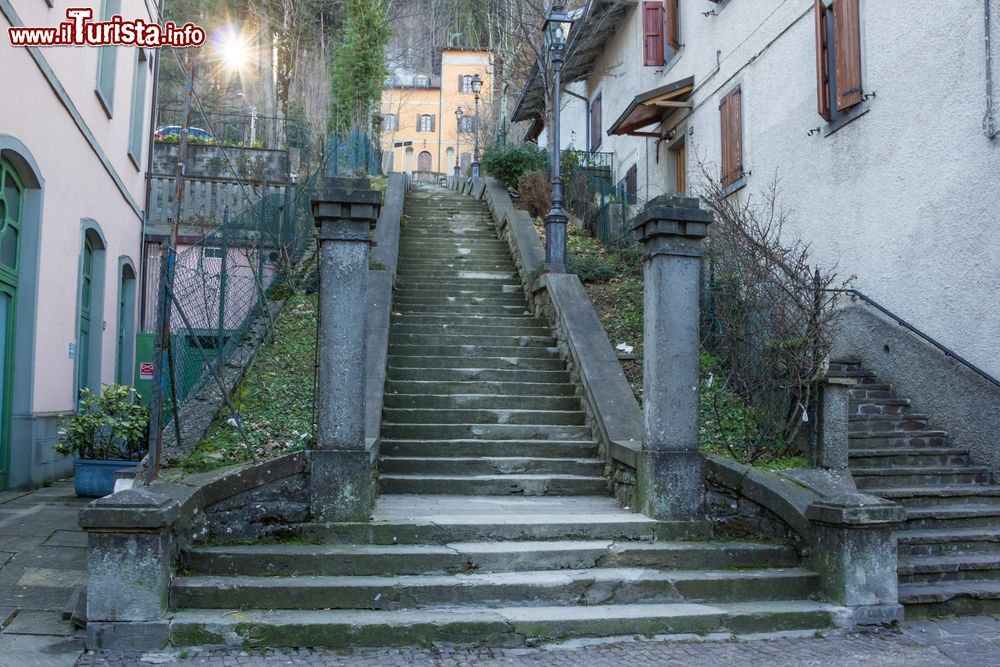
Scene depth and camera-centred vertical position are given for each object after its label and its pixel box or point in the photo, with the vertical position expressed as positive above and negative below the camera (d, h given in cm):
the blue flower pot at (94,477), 830 -89
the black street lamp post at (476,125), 2322 +1044
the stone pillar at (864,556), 520 -105
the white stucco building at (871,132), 751 +319
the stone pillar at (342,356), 548 +26
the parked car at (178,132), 1859 +643
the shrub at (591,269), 1180 +189
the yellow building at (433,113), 5044 +1950
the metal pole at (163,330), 554 +46
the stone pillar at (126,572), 446 -103
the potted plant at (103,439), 826 -50
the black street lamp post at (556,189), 1037 +272
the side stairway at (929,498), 569 -85
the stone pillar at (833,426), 641 -23
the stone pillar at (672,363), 594 +25
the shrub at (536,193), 1583 +405
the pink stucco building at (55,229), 845 +206
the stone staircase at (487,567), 469 -114
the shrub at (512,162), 1727 +511
